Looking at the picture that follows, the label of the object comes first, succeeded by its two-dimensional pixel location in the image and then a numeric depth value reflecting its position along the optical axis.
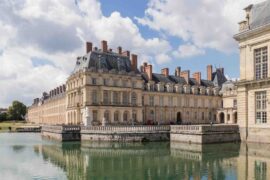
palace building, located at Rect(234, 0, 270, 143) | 23.41
